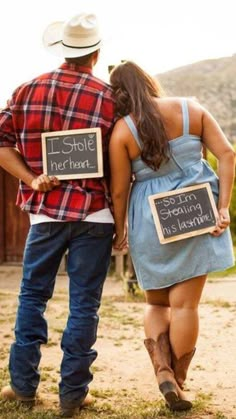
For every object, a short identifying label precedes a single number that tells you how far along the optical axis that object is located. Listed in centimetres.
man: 383
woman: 384
